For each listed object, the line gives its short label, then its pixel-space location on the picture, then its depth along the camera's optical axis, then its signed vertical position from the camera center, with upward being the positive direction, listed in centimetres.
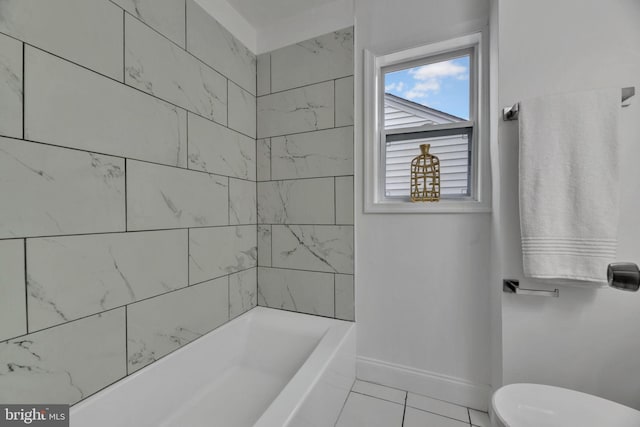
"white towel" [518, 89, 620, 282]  109 +13
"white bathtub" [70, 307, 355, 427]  105 -84
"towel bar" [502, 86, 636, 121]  107 +49
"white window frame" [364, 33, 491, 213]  150 +50
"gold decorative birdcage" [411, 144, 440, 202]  164 +23
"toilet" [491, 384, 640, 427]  89 -69
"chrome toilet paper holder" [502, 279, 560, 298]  121 -36
